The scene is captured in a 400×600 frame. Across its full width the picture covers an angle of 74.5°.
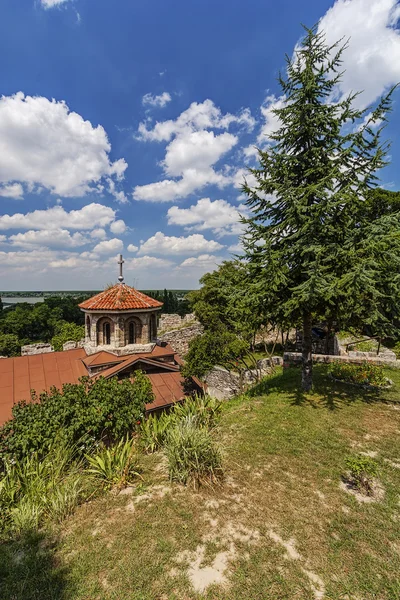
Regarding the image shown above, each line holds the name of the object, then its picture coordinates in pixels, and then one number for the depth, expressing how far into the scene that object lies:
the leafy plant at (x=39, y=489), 4.21
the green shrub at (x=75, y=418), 5.51
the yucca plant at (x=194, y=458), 5.05
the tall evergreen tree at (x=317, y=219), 6.94
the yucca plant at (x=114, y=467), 5.11
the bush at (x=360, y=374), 9.73
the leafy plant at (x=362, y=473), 4.65
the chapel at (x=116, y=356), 12.88
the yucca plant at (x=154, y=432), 6.70
